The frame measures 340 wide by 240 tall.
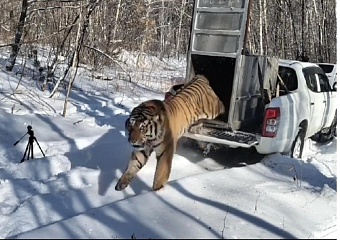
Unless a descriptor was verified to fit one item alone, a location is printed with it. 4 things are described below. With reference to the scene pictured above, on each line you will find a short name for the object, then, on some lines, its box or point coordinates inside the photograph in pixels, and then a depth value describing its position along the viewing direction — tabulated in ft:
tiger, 16.67
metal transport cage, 22.79
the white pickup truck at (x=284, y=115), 22.82
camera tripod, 23.53
